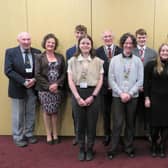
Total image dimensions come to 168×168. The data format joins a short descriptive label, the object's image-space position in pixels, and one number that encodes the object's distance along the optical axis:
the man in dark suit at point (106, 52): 3.74
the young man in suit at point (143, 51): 3.76
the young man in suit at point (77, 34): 3.85
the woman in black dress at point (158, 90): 3.35
